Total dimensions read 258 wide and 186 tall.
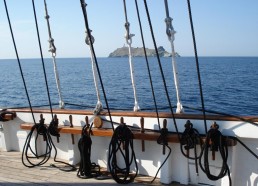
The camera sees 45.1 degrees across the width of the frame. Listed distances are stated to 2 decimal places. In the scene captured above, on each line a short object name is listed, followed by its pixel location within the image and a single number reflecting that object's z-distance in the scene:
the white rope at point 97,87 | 3.98
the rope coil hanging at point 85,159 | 3.75
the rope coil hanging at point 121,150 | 3.58
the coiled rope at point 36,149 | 4.18
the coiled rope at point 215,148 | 3.13
